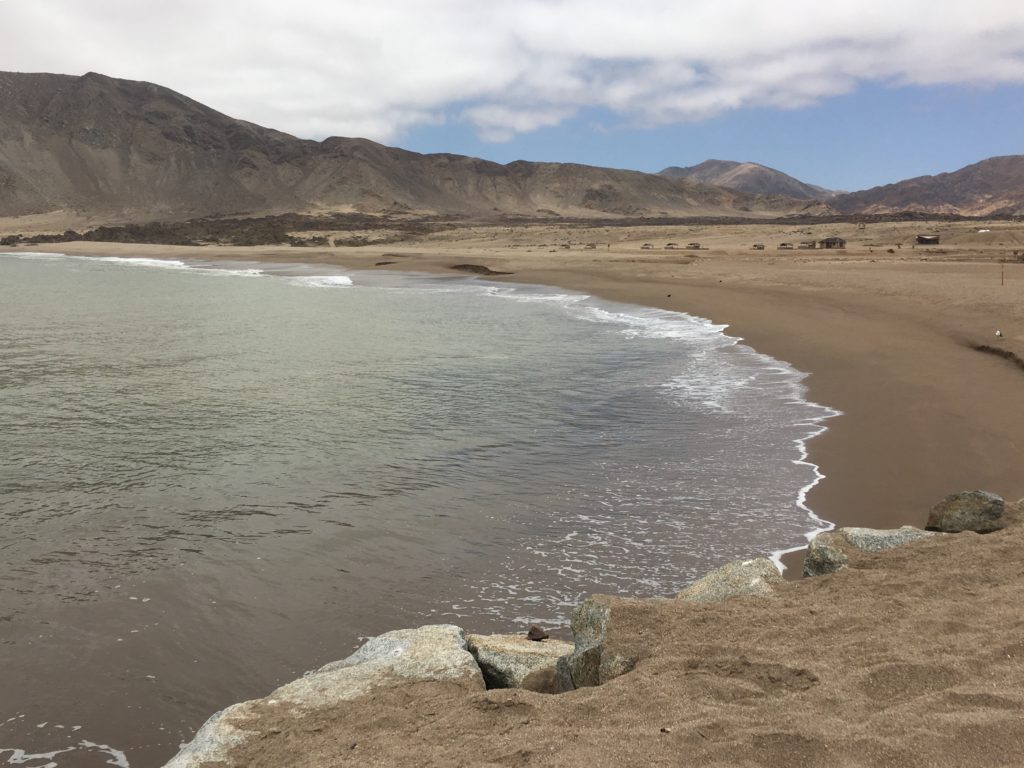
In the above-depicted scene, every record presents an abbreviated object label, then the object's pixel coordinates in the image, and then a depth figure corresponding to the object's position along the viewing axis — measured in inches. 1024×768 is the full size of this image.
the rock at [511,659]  191.2
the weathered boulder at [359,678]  159.3
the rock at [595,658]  178.7
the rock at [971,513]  251.6
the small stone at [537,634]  212.2
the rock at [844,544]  232.7
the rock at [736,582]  213.3
